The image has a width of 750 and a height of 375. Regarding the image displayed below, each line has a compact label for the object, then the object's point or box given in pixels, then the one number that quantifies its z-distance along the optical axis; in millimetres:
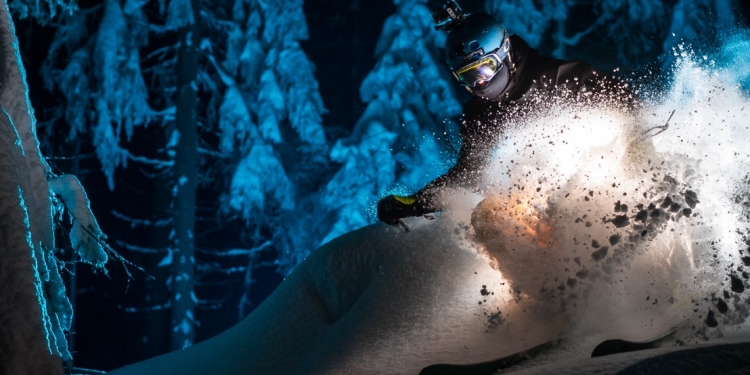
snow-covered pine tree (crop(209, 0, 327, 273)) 16234
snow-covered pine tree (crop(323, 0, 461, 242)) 15188
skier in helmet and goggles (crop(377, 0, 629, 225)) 4895
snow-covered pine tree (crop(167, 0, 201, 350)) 14508
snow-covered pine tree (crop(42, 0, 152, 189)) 13648
